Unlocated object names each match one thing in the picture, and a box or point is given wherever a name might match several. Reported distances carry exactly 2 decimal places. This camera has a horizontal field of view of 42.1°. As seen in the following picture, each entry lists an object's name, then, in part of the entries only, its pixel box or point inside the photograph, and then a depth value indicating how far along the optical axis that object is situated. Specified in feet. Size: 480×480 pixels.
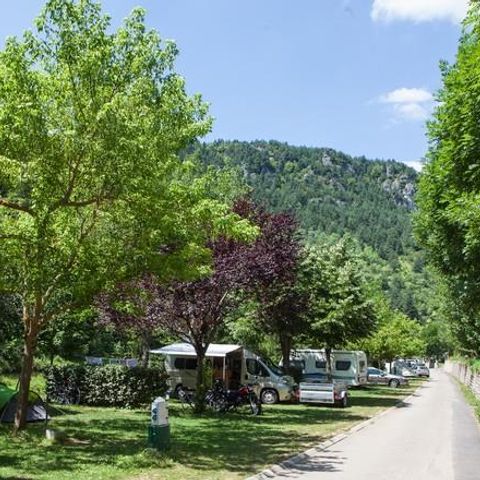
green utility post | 39.01
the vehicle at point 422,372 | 274.59
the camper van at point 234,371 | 90.99
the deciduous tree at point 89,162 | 38.24
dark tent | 54.19
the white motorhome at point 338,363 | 133.69
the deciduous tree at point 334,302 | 103.35
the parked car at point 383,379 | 162.81
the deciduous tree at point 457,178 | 36.65
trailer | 86.99
